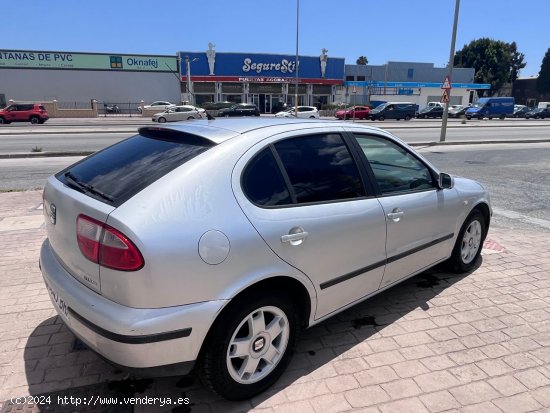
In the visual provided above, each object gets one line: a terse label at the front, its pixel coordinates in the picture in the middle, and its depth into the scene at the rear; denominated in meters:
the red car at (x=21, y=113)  32.84
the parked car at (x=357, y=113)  42.41
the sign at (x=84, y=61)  51.91
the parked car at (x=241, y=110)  39.34
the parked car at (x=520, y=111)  57.23
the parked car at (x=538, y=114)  56.91
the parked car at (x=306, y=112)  39.28
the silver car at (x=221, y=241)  2.07
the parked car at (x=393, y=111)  43.97
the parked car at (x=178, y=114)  36.47
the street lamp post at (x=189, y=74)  52.47
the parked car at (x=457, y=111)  53.38
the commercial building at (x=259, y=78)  54.00
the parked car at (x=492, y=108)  51.22
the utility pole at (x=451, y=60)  17.34
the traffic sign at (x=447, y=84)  18.05
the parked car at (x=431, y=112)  49.34
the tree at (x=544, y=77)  83.62
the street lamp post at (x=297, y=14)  41.81
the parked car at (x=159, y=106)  45.91
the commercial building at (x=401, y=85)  62.12
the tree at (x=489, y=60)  79.94
